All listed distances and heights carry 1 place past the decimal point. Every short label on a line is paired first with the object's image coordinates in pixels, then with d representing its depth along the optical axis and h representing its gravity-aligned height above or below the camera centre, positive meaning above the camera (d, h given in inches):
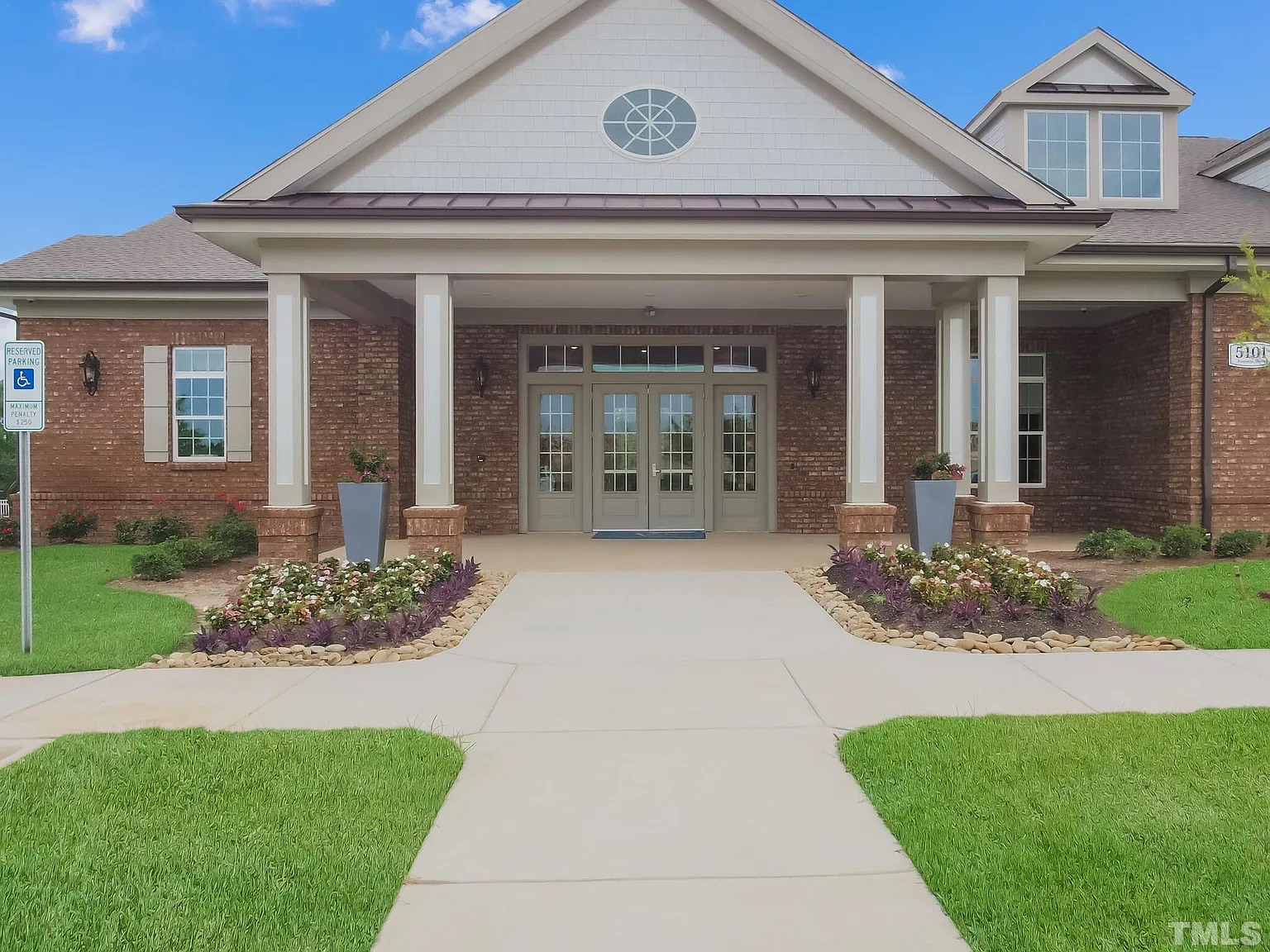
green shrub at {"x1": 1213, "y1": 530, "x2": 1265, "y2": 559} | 418.0 -37.9
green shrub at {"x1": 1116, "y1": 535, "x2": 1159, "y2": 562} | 405.7 -39.6
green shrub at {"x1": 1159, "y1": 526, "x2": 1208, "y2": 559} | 410.9 -36.0
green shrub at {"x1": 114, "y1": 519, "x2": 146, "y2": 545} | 490.9 -35.7
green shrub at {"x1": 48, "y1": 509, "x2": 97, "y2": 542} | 495.2 -33.1
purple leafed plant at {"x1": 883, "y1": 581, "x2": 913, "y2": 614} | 277.3 -43.5
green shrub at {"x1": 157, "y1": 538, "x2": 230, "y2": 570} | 392.8 -39.7
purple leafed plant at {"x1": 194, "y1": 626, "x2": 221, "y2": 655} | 247.4 -50.9
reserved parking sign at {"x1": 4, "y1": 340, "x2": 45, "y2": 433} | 240.8 +24.2
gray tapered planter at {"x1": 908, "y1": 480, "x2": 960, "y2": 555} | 373.4 -19.0
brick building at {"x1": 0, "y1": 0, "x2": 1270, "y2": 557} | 363.3 +89.5
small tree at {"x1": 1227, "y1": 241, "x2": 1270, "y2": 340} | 282.4 +62.4
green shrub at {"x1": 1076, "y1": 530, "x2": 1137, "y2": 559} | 405.7 -36.6
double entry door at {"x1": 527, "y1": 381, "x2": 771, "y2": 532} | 534.6 +9.5
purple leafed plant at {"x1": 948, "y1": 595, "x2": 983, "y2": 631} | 259.3 -45.3
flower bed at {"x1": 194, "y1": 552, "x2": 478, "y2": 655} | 254.8 -45.5
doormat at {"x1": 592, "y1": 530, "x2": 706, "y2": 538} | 506.6 -39.5
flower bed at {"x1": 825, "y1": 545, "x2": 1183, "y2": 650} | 259.6 -43.8
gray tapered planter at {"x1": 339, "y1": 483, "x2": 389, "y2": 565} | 364.2 -20.6
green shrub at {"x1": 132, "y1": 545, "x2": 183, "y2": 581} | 373.1 -42.6
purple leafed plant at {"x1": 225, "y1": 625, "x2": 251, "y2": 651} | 251.4 -50.9
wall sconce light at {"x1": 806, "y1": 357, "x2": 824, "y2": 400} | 524.4 +59.7
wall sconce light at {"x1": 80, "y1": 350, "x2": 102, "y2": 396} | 499.5 +59.0
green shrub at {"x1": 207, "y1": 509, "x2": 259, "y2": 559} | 436.1 -34.2
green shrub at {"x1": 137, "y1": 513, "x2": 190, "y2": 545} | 486.3 -35.0
